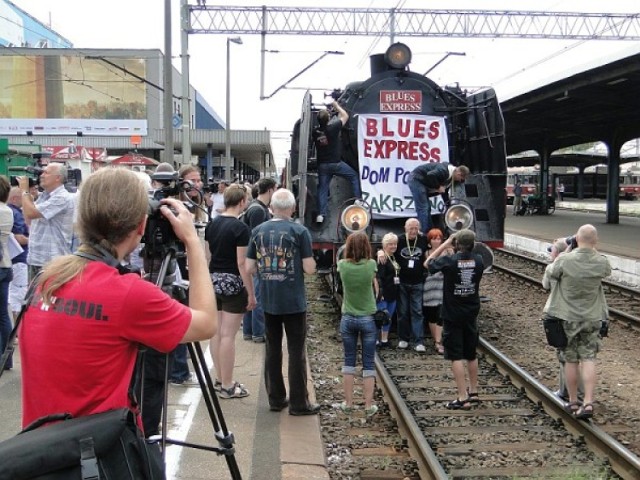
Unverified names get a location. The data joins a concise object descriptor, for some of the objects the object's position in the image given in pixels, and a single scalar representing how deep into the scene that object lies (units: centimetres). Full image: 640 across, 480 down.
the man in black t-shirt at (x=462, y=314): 633
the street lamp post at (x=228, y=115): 3104
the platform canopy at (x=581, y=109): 1734
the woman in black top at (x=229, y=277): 596
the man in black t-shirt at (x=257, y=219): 779
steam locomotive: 958
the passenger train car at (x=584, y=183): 5209
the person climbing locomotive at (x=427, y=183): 906
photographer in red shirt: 206
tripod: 311
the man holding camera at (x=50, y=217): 617
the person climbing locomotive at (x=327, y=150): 941
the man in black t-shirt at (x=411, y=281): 822
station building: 4909
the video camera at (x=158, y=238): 287
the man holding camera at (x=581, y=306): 593
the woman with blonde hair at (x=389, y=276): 792
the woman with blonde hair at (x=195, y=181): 506
